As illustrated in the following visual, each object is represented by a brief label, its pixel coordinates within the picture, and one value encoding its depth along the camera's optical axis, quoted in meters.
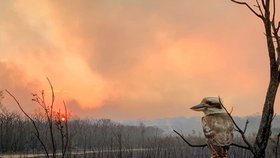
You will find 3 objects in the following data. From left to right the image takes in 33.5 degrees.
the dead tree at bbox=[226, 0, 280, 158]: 1.87
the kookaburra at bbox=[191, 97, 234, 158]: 2.11
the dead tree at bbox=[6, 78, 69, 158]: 2.81
